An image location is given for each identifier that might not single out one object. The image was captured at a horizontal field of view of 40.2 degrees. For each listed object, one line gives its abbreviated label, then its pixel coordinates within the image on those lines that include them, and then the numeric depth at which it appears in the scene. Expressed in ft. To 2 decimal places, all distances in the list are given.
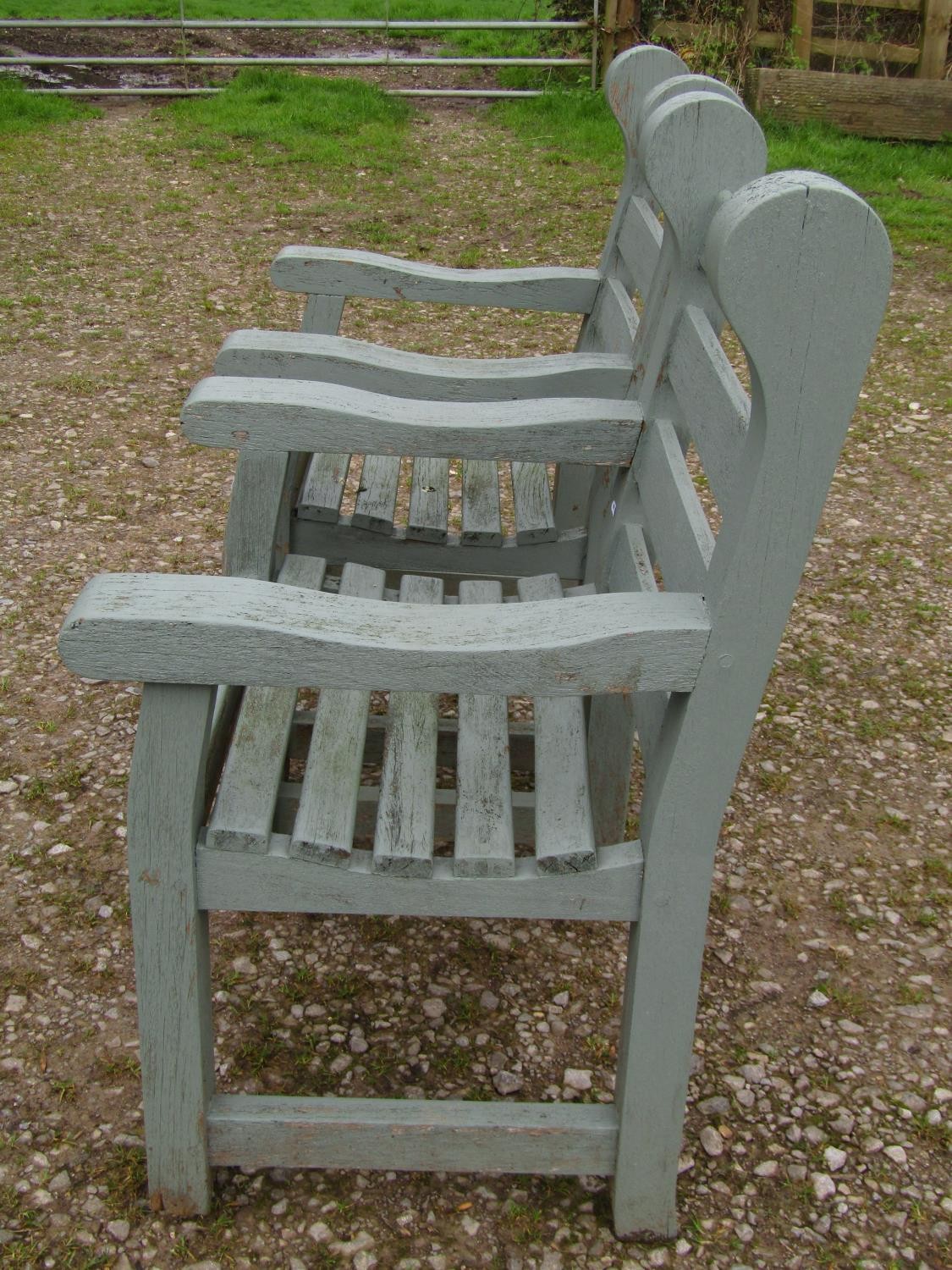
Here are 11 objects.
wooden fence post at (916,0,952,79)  28.27
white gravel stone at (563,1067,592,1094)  7.16
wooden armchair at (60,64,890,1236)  4.58
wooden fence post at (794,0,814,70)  28.66
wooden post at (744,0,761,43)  28.43
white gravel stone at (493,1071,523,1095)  7.13
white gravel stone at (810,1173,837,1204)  6.56
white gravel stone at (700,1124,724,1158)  6.78
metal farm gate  30.68
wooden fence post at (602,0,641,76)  29.76
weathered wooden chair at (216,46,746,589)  7.63
